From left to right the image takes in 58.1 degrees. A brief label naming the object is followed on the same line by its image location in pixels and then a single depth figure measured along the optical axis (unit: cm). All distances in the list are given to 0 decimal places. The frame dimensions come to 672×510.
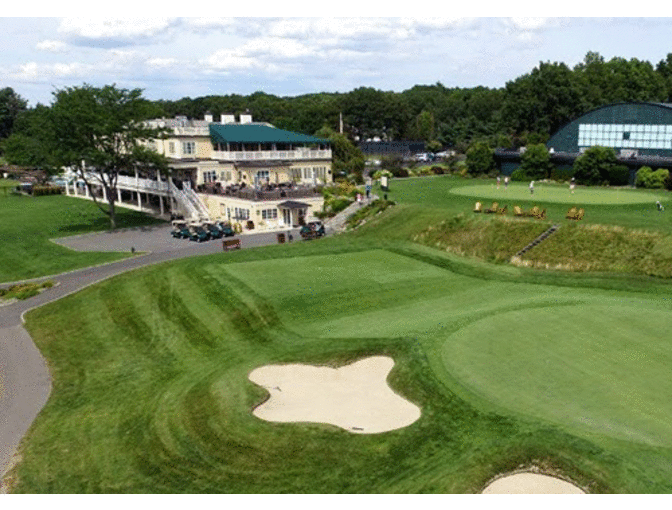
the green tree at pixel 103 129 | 6209
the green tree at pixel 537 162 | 8525
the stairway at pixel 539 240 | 4549
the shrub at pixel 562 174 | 8194
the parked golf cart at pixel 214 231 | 5977
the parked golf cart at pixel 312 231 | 5844
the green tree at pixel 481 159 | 9325
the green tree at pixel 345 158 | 9656
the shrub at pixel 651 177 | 6938
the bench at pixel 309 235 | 5841
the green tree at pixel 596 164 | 7531
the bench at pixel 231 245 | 5250
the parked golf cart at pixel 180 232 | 6069
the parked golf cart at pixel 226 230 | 6062
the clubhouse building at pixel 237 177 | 6681
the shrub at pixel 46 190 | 10450
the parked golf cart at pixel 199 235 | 5875
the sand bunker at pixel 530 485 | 1686
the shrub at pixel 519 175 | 8669
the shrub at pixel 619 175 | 7450
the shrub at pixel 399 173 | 10562
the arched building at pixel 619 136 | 8225
